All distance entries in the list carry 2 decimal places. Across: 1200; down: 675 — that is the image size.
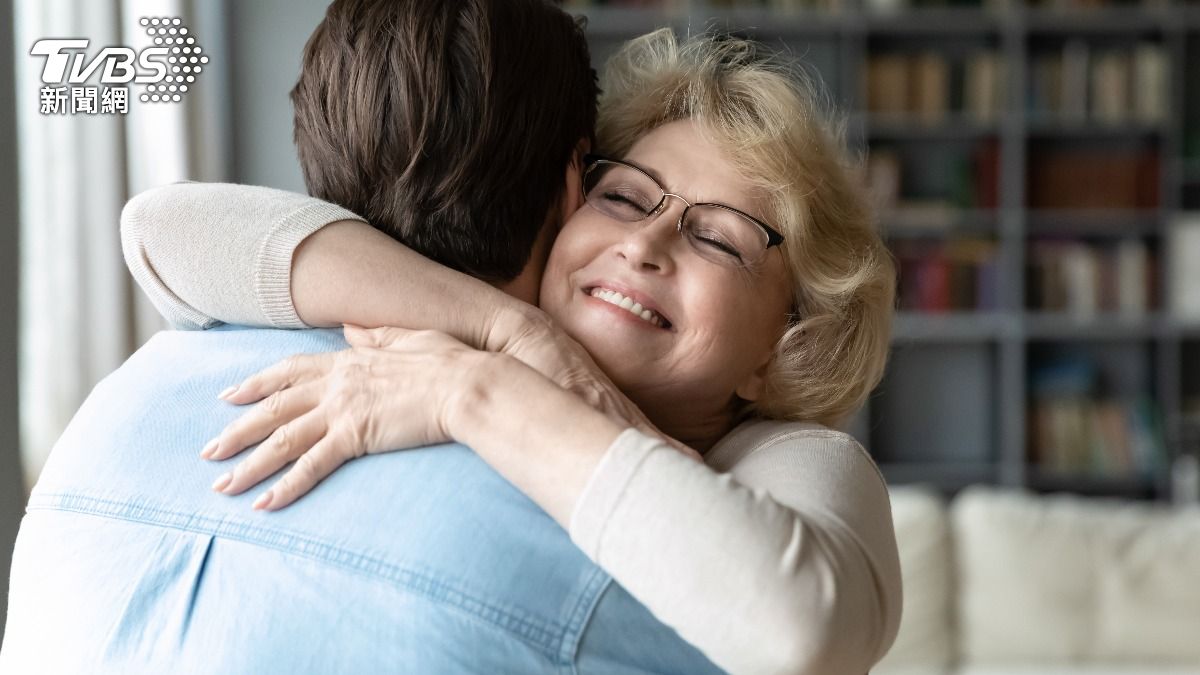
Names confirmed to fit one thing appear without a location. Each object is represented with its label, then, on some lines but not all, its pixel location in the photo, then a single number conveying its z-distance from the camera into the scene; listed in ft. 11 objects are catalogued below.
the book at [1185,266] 18.15
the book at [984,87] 18.47
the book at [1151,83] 18.26
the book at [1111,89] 18.34
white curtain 8.89
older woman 2.96
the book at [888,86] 18.56
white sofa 11.71
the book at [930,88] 18.56
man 2.99
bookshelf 18.31
